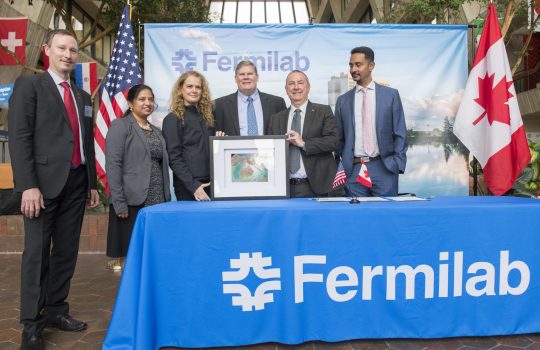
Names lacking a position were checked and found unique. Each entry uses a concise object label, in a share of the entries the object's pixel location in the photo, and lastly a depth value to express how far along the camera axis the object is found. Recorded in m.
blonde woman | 2.89
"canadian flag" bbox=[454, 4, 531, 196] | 3.78
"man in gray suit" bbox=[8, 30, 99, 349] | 2.37
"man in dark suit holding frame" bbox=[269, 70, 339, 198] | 2.93
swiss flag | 8.20
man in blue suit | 3.12
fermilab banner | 4.69
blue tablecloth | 2.26
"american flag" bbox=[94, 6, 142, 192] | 4.84
